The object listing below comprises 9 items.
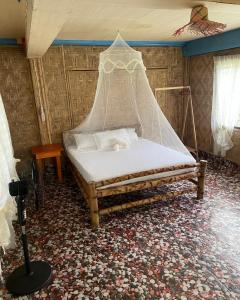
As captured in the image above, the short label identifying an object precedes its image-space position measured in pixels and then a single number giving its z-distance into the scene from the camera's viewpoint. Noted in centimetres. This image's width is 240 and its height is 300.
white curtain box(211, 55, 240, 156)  405
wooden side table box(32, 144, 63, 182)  382
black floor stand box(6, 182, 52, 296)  190
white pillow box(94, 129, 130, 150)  400
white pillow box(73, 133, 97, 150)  408
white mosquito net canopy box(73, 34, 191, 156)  317
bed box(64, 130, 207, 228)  277
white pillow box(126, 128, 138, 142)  435
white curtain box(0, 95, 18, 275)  199
